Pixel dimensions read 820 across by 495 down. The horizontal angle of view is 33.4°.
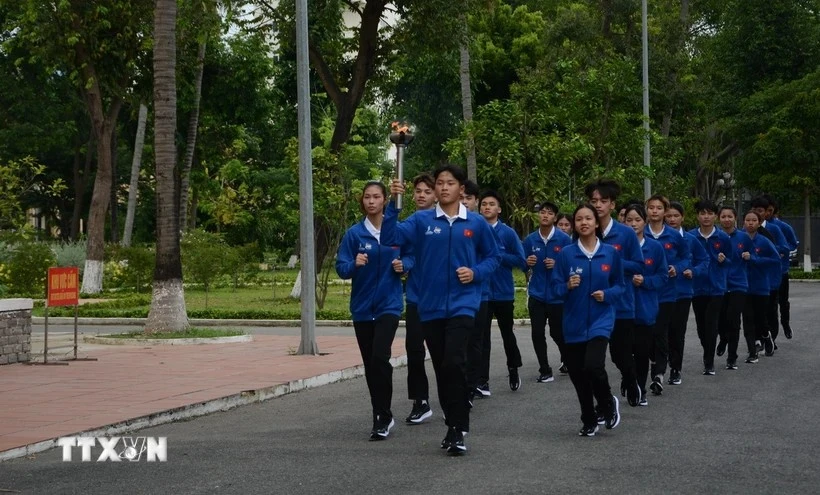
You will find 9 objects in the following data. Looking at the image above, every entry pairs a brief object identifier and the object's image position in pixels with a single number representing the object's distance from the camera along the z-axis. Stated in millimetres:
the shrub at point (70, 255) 39250
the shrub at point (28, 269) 33644
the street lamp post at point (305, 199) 18156
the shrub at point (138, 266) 37000
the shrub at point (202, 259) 35406
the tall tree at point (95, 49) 33969
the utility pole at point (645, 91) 37812
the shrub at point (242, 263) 37062
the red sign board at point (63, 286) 16703
